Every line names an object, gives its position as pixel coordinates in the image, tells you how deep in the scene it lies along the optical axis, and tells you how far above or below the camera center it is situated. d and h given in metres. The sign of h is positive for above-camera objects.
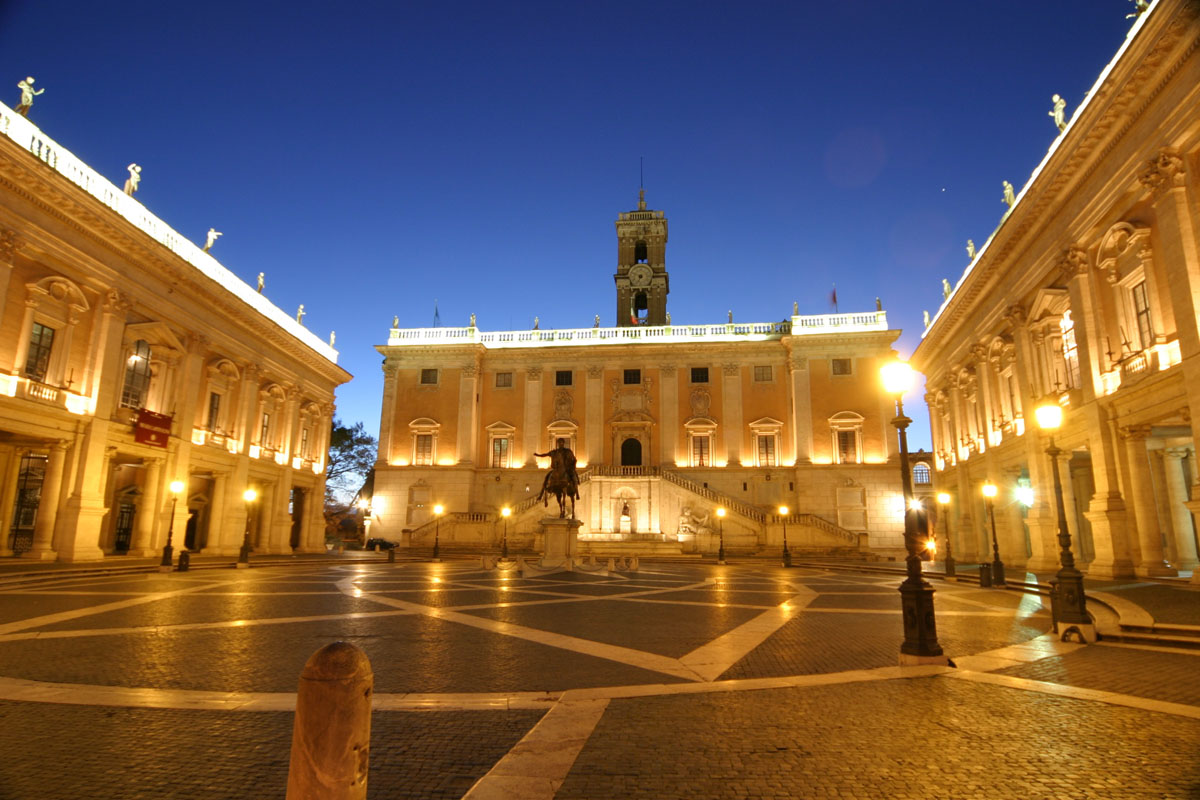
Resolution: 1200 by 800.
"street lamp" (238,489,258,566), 25.33 -1.11
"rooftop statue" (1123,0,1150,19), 17.18 +13.83
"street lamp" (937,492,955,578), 22.75 +0.83
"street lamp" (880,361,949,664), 7.64 -0.93
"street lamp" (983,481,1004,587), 19.26 -1.04
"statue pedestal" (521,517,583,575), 27.02 -0.46
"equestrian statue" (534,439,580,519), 27.23 +2.20
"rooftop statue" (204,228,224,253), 31.11 +13.32
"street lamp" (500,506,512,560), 32.88 +0.65
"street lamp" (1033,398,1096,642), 9.70 -0.89
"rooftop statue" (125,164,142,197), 25.23 +13.05
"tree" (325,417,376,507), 63.22 +7.08
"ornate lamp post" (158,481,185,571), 22.45 +0.20
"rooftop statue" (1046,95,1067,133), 22.47 +14.26
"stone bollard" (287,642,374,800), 2.65 -0.83
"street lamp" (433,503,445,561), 34.83 +0.25
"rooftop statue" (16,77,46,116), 20.81 +13.34
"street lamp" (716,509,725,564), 32.81 +0.25
